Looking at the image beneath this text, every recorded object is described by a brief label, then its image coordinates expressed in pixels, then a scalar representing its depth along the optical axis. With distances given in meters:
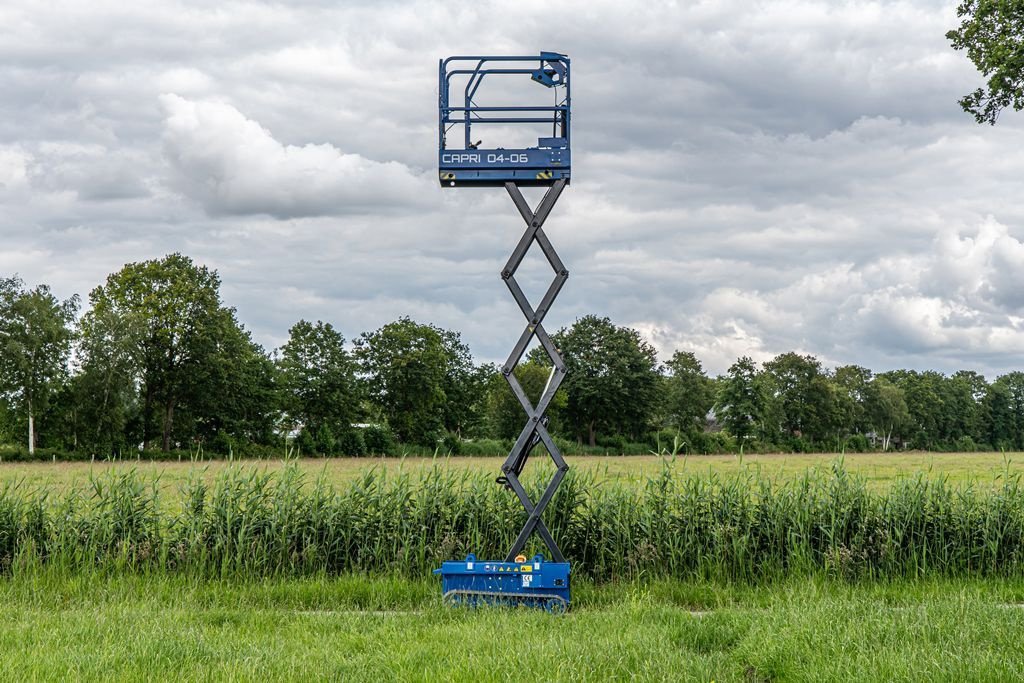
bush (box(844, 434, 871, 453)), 79.38
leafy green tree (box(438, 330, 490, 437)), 65.12
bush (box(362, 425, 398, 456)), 54.38
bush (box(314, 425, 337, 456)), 52.03
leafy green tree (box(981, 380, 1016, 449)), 102.44
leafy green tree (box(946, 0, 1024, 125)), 15.25
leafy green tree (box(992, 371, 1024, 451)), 101.14
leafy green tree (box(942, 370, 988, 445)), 101.44
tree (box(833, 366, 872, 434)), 84.31
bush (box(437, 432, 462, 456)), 50.68
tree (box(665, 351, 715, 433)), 77.56
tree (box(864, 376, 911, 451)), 91.31
